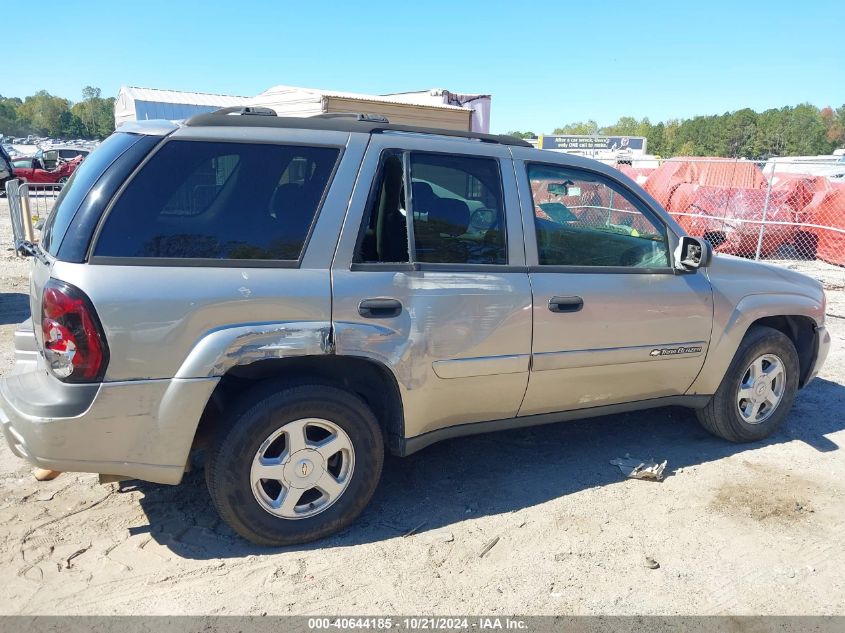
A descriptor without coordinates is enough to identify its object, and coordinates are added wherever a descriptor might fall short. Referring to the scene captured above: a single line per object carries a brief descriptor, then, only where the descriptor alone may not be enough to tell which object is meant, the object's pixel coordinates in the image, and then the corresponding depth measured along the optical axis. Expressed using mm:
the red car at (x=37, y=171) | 24141
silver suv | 2693
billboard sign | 35656
